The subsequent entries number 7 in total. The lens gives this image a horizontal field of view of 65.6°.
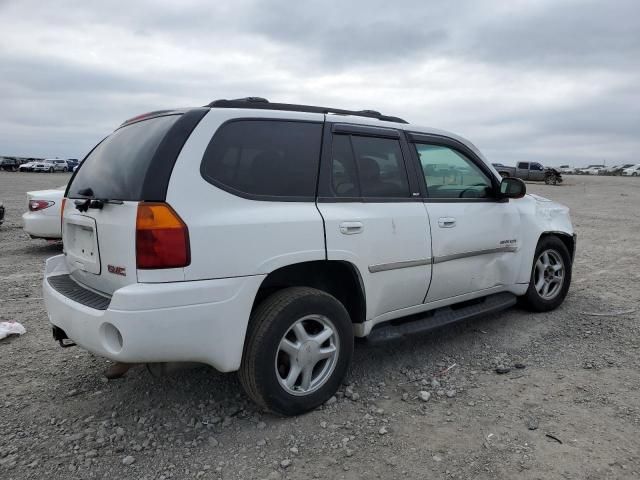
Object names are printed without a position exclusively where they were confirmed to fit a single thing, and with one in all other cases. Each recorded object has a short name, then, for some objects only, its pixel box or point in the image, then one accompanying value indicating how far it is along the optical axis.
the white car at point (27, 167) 50.78
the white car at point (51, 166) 51.41
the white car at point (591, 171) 69.76
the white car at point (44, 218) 7.98
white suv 2.49
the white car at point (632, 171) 62.28
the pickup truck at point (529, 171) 38.20
